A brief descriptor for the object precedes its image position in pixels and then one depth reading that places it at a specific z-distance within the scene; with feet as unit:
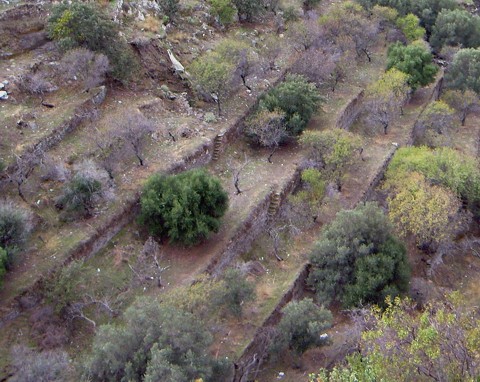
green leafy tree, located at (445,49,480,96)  167.02
